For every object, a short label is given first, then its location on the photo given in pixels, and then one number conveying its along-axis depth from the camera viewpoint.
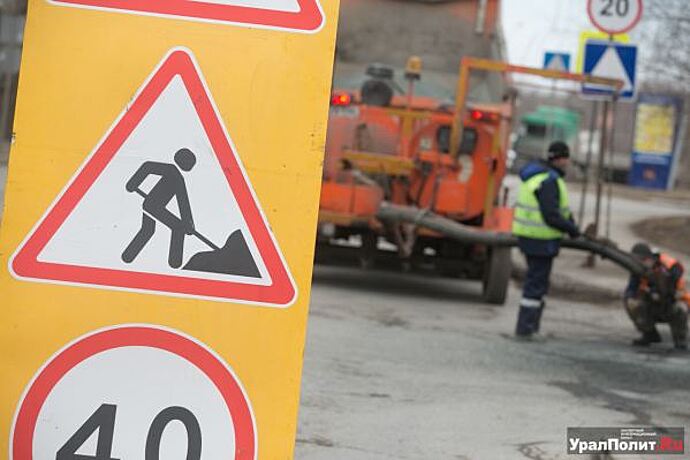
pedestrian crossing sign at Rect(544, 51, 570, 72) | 20.36
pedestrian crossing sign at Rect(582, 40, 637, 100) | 15.35
